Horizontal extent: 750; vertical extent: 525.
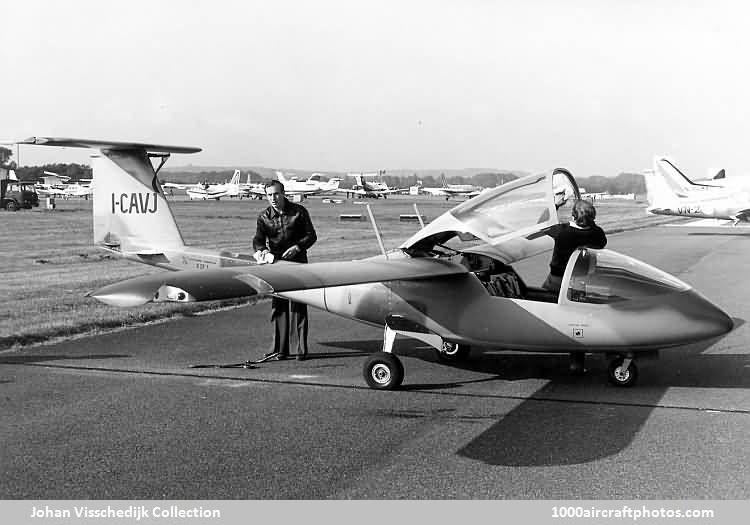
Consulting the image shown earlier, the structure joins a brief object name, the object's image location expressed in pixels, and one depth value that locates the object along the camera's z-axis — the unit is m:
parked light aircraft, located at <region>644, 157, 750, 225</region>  37.44
